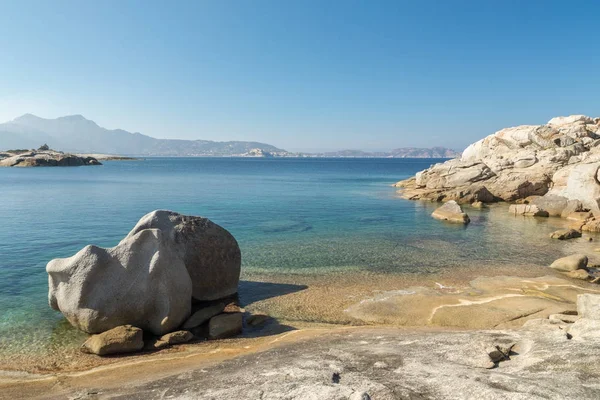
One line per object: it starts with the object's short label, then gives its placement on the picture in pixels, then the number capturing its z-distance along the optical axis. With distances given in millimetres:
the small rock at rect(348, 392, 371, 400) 6716
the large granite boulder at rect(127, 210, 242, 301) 14789
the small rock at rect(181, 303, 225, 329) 12977
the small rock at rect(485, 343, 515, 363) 8656
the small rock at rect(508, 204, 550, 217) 36906
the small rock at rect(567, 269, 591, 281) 17984
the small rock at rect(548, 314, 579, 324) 11584
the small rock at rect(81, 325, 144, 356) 10930
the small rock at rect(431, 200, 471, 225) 33794
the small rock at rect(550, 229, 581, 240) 26906
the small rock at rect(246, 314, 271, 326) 13445
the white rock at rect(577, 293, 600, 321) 10361
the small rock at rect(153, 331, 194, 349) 11562
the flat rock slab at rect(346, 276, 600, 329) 13328
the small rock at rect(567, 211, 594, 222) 33281
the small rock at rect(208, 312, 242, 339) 12290
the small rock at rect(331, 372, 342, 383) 7831
